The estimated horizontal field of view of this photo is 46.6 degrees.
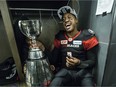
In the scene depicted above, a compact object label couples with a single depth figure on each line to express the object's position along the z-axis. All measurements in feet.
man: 3.79
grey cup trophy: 3.54
